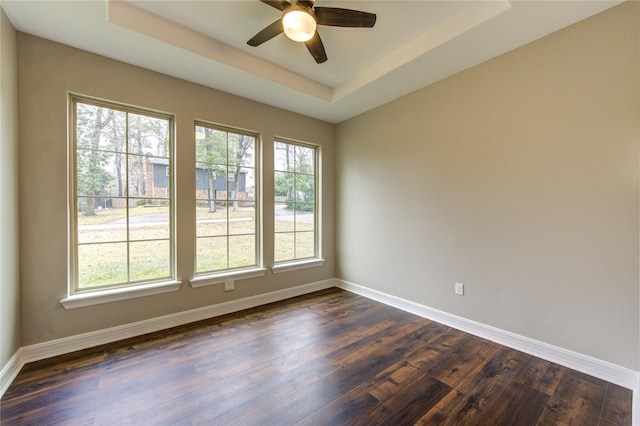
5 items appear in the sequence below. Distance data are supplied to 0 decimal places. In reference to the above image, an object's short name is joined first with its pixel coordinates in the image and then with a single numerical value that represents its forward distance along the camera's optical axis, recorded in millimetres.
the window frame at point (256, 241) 2867
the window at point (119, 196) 2320
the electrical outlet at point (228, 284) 3026
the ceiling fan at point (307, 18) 1727
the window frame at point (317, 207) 3875
